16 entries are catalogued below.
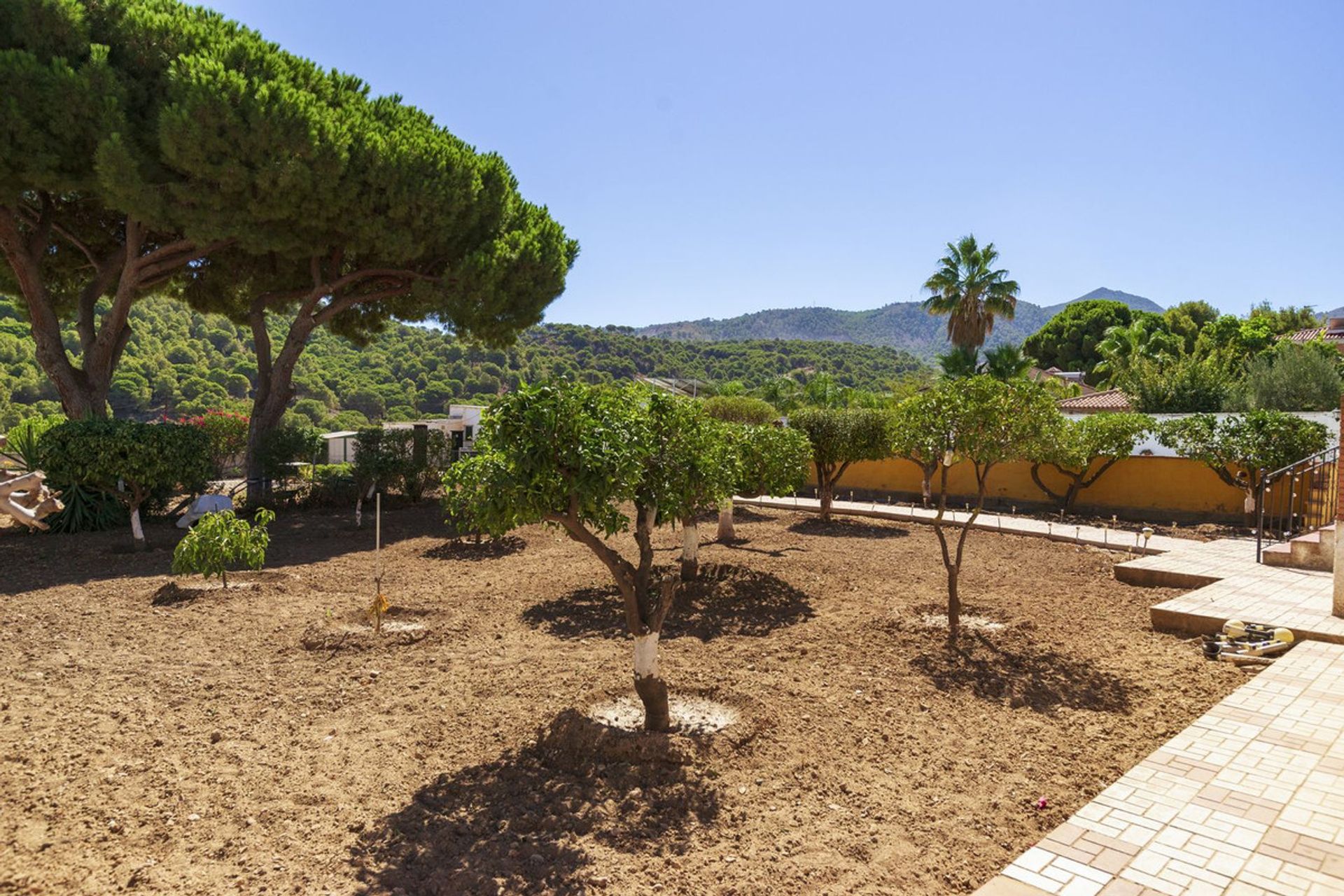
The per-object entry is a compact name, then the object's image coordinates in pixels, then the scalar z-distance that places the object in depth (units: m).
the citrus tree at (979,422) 7.16
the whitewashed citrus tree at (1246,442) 14.72
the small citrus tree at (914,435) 7.55
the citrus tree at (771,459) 12.31
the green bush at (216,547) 8.70
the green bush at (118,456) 12.83
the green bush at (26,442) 14.00
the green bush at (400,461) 16.92
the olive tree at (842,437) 17.64
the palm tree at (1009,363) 25.70
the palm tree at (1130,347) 38.12
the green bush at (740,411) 35.03
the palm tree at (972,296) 29.70
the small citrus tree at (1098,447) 16.80
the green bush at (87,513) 13.32
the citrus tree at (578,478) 4.34
